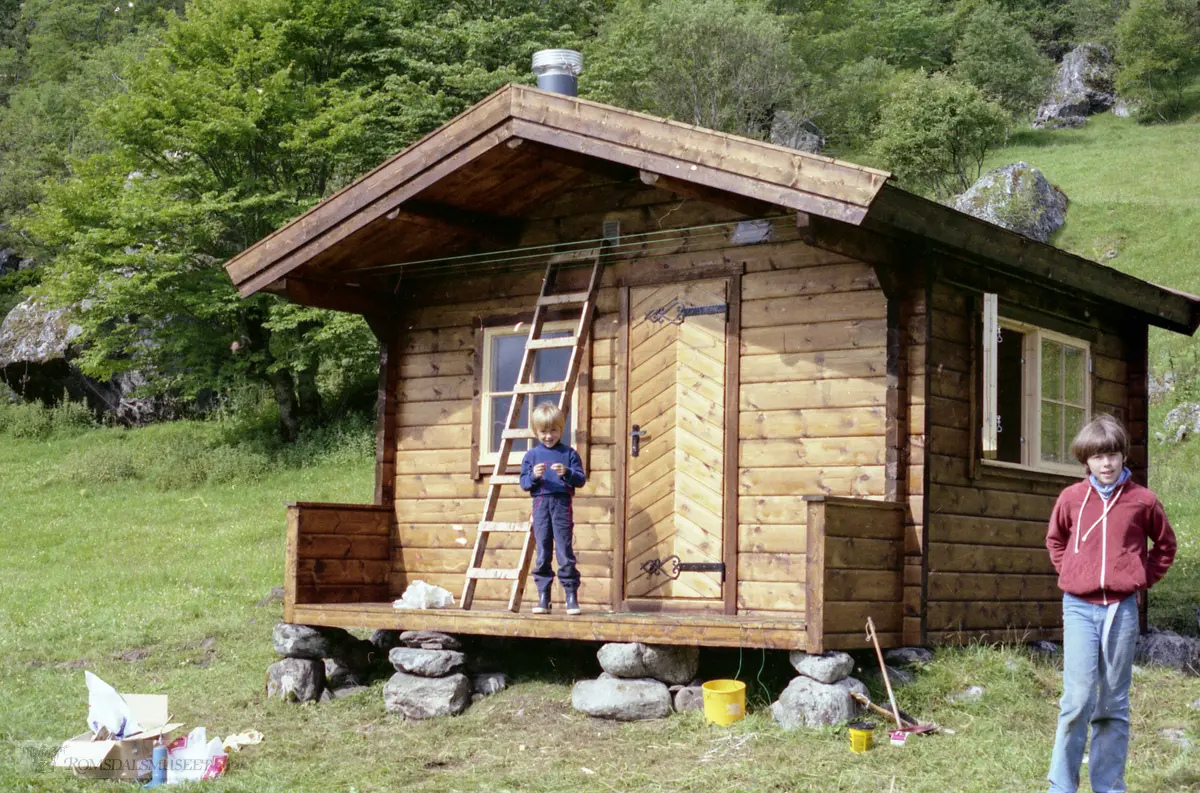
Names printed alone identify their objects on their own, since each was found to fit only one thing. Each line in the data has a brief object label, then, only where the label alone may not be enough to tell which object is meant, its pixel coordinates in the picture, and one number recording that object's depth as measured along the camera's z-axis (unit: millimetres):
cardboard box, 6930
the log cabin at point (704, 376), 8148
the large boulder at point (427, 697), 8539
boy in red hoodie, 5359
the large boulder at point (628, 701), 7906
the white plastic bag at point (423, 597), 9172
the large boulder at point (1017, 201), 29516
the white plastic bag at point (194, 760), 6973
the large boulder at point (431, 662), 8680
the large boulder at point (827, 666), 7359
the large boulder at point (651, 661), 7965
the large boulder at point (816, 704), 7285
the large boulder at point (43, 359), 26781
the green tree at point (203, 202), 21766
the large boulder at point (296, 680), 9156
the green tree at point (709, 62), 35219
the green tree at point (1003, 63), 50562
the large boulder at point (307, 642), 9328
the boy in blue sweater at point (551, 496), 8414
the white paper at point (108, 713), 7000
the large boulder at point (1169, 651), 9312
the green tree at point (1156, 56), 47625
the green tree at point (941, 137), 35188
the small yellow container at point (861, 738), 6844
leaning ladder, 8617
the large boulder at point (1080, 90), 49625
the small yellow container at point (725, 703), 7582
